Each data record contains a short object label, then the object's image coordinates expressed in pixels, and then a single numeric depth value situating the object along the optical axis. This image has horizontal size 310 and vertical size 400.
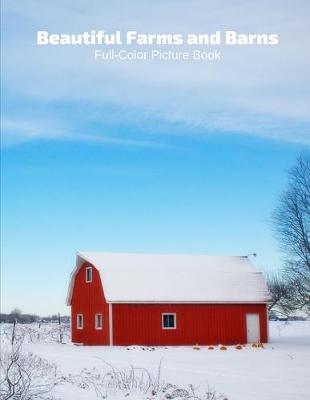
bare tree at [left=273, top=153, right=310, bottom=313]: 35.72
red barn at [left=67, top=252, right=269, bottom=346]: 33.22
